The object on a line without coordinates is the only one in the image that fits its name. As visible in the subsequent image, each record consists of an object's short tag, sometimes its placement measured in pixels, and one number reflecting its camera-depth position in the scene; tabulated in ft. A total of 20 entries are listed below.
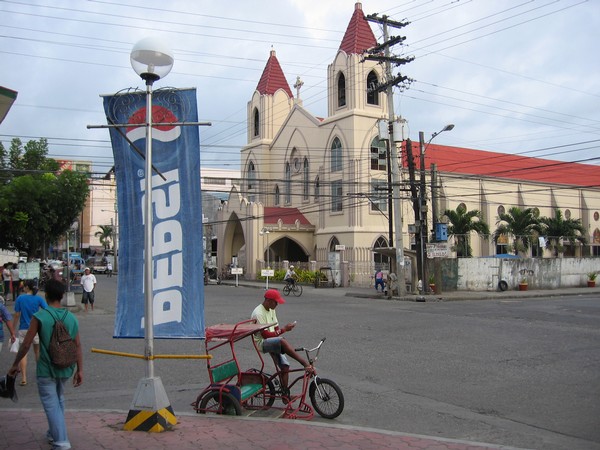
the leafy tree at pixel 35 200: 89.25
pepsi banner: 21.02
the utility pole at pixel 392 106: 93.35
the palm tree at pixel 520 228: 148.15
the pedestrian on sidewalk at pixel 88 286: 67.26
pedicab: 21.76
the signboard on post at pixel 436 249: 96.78
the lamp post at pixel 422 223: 96.63
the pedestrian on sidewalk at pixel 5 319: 26.14
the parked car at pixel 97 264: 223.10
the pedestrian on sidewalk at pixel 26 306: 28.96
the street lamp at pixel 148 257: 19.53
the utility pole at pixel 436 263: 97.50
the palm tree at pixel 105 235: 305.32
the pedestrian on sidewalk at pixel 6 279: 83.76
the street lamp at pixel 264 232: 144.72
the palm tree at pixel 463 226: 135.03
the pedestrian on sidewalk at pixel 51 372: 16.62
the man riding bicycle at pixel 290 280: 100.84
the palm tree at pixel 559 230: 158.71
